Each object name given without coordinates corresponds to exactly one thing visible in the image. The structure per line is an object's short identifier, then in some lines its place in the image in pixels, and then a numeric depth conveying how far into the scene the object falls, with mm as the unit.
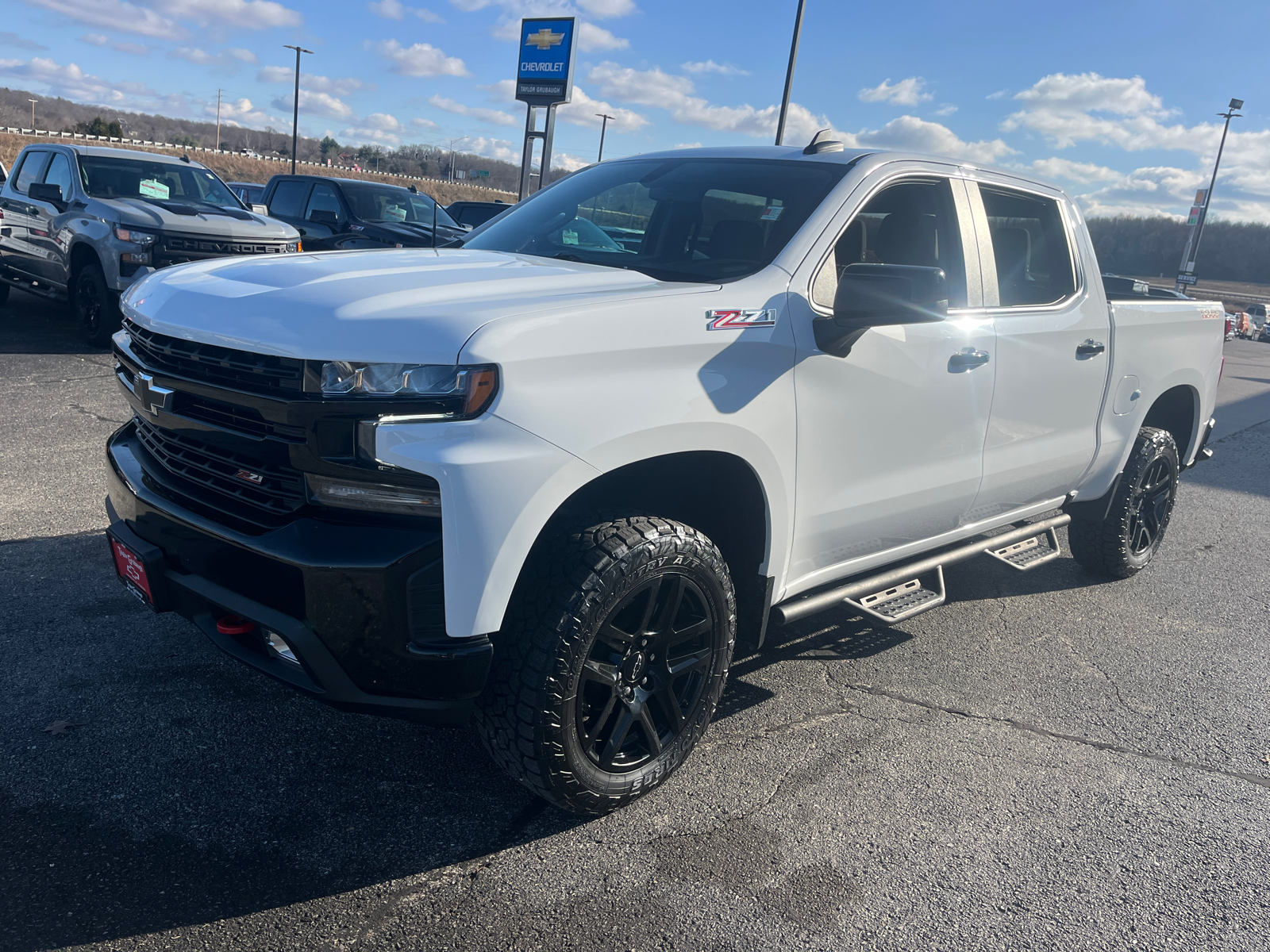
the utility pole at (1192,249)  52781
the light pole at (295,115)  62372
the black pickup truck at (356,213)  11984
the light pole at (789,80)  18609
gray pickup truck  8758
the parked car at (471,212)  16547
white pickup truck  2219
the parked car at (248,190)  20989
